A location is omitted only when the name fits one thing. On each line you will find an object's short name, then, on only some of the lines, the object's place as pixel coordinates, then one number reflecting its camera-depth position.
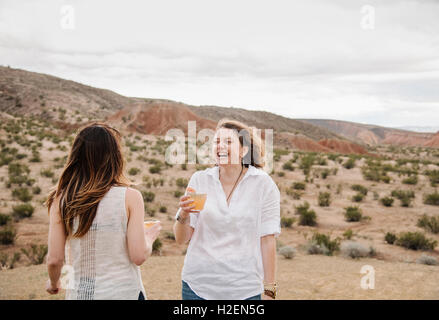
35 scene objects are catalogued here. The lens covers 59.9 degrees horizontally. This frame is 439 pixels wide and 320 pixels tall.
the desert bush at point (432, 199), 14.45
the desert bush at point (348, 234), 9.84
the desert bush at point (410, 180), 18.31
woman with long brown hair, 2.09
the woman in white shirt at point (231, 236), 2.49
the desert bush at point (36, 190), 13.30
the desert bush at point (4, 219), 9.87
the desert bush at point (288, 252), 7.84
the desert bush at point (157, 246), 8.48
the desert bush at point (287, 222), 11.17
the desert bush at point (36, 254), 7.29
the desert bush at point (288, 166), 21.19
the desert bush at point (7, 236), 8.53
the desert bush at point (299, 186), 16.70
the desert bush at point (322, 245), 8.36
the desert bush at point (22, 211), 10.64
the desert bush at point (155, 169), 18.56
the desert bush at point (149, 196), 13.29
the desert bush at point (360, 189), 16.09
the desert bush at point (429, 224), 10.75
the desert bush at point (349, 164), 22.62
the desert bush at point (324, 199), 14.01
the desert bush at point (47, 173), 15.85
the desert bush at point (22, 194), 12.14
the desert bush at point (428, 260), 7.60
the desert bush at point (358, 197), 14.71
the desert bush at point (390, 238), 9.55
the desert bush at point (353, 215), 12.09
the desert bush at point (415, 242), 9.11
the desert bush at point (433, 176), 18.49
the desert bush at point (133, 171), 18.12
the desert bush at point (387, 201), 14.11
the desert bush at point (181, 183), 15.75
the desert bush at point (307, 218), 11.53
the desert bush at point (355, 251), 8.10
